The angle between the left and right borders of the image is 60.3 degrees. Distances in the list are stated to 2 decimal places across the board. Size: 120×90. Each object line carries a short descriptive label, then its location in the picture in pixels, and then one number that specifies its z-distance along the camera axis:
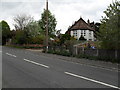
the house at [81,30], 36.50
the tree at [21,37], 23.26
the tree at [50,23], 37.87
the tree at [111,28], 8.53
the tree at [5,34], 31.74
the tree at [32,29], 25.33
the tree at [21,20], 29.37
